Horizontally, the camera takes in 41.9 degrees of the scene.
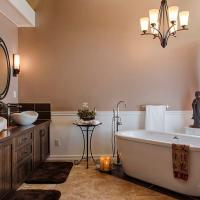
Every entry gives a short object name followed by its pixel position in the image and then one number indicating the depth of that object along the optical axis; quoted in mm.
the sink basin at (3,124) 2928
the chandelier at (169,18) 3400
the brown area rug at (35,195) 3006
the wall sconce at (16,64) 4430
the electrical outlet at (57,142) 4805
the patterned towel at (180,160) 2969
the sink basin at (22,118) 3662
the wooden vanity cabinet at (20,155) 2670
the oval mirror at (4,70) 3898
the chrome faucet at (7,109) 3786
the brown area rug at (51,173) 3596
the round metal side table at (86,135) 4786
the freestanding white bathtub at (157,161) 2955
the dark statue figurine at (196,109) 4602
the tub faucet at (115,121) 4738
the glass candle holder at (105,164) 4074
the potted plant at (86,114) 4355
